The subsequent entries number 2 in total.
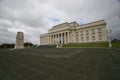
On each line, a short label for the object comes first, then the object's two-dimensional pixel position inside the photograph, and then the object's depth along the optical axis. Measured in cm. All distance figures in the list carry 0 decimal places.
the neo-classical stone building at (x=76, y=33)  4866
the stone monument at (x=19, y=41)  3509
